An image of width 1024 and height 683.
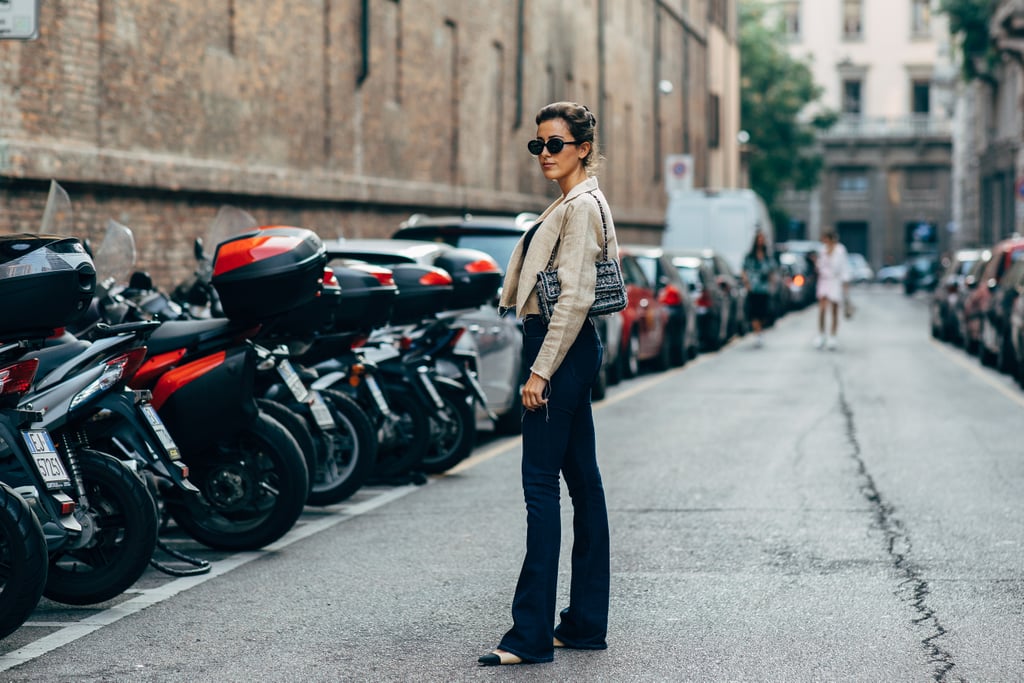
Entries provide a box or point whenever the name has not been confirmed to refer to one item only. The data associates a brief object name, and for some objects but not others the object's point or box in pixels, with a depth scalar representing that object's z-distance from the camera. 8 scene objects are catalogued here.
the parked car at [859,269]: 76.94
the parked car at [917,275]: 64.62
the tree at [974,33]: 51.16
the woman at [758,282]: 28.57
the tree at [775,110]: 70.31
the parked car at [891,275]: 80.81
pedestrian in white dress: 26.81
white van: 35.44
